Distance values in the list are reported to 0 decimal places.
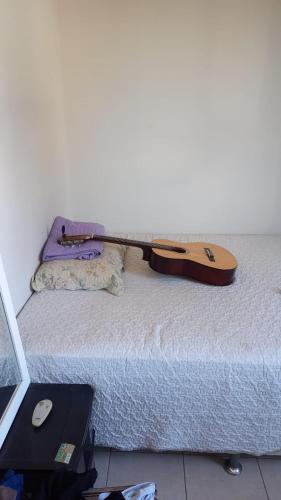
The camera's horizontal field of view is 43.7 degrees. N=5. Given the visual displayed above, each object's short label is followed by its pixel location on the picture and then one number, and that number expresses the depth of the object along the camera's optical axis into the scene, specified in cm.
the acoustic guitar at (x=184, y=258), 168
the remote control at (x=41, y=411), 107
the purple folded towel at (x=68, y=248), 175
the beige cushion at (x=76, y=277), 163
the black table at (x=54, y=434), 96
